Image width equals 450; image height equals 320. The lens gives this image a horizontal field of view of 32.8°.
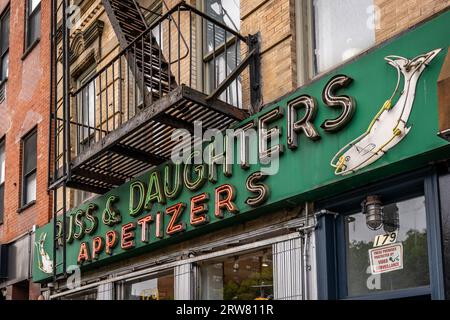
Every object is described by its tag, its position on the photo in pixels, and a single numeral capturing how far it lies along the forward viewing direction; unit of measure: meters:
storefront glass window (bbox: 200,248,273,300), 8.52
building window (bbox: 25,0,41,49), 15.76
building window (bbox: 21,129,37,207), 14.85
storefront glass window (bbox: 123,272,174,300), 10.09
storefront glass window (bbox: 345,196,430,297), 6.83
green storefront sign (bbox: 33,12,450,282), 6.44
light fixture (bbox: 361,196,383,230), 7.14
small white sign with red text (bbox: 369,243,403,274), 7.01
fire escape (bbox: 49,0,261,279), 8.77
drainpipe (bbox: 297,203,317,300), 7.65
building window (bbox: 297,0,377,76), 7.90
